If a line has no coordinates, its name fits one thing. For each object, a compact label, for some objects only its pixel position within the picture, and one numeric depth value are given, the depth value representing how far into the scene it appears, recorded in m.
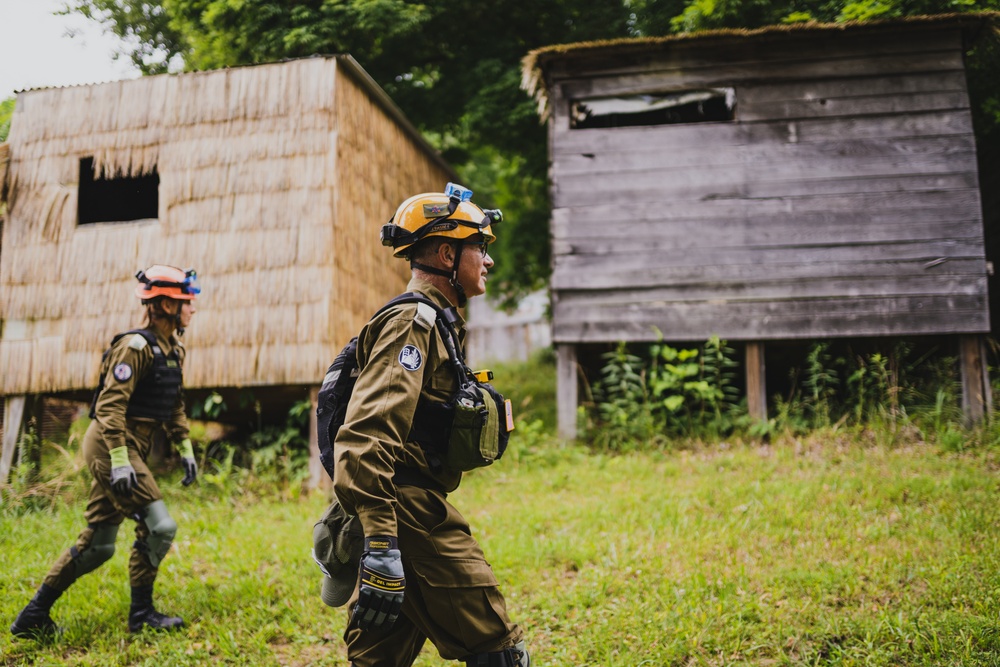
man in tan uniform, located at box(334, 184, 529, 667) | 2.57
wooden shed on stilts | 9.13
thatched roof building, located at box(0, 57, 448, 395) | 8.55
